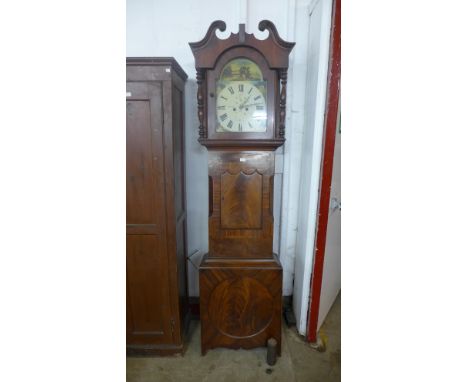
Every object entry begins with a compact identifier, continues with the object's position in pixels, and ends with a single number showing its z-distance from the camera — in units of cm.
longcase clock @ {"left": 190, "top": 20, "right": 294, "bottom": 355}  121
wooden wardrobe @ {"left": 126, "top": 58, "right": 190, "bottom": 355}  123
